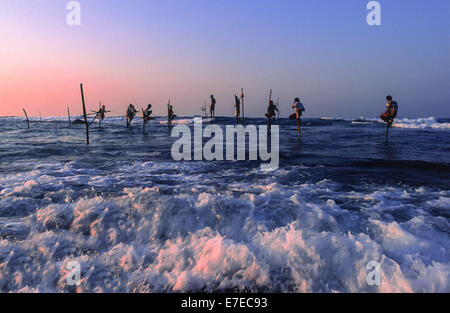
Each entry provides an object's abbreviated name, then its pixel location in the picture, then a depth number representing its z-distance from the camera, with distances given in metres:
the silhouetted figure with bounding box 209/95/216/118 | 38.03
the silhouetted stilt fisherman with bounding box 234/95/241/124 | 31.52
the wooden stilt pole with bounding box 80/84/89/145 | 15.16
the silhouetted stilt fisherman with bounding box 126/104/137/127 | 31.11
